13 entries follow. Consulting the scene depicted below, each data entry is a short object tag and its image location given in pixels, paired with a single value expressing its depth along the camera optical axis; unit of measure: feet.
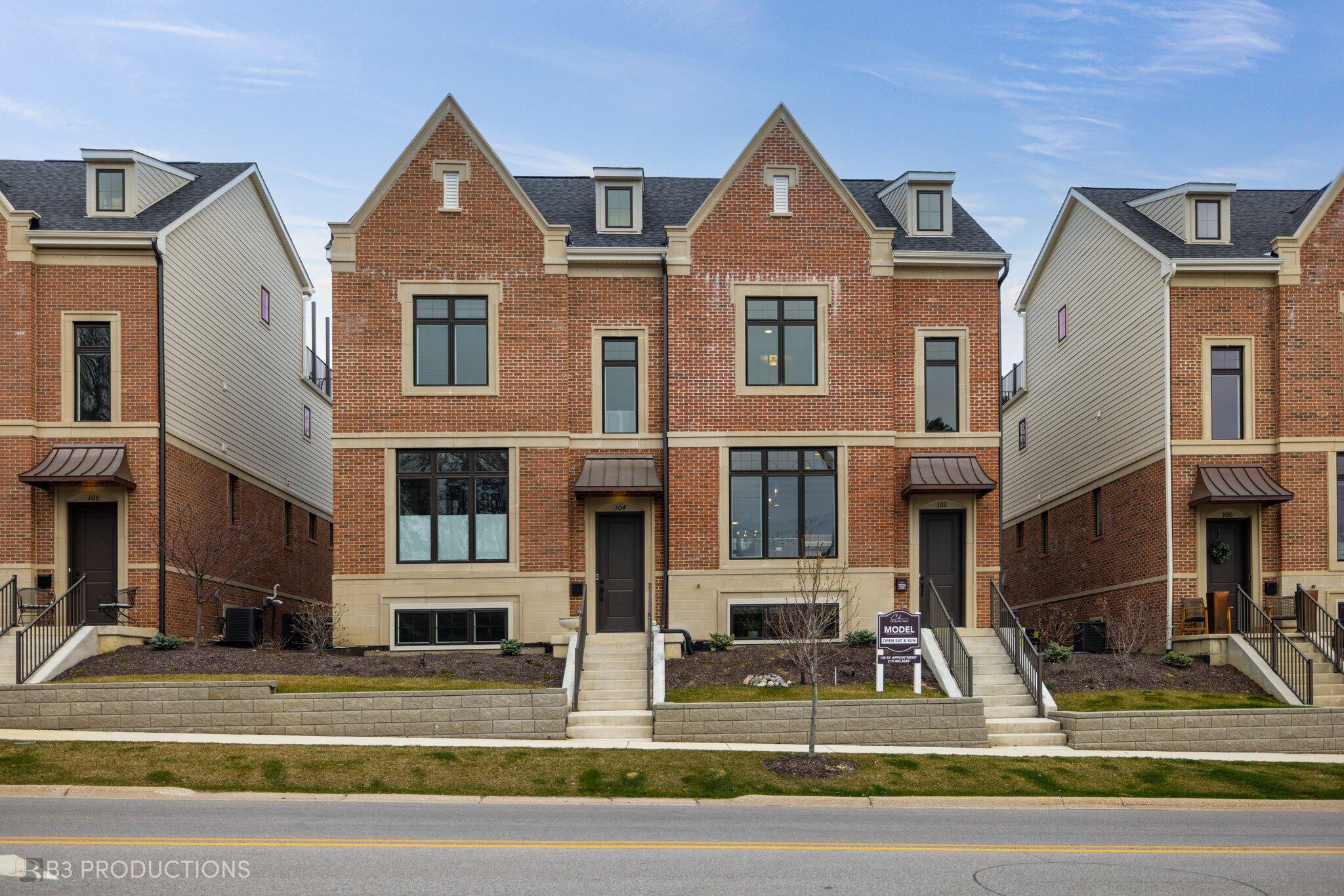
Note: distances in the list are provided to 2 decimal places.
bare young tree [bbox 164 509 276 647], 86.38
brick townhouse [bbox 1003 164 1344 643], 89.71
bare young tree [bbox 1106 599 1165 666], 85.57
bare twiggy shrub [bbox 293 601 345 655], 82.94
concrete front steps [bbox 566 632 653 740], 67.00
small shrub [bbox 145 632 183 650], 79.82
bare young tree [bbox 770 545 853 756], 74.08
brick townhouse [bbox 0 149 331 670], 84.33
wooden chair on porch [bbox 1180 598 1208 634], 87.81
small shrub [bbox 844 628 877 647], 83.82
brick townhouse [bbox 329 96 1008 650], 87.15
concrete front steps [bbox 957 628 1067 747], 68.03
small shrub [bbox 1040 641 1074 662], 80.43
